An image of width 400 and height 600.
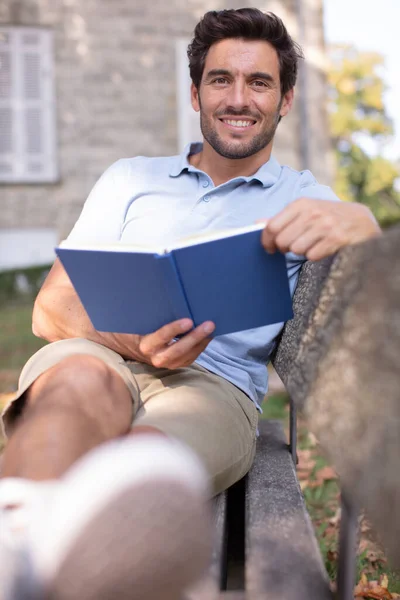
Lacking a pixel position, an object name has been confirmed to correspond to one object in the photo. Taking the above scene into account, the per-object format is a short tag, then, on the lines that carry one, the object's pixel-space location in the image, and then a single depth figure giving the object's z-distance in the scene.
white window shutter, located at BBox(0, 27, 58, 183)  10.70
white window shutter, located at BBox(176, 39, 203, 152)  10.82
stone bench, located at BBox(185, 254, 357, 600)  1.15
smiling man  0.92
